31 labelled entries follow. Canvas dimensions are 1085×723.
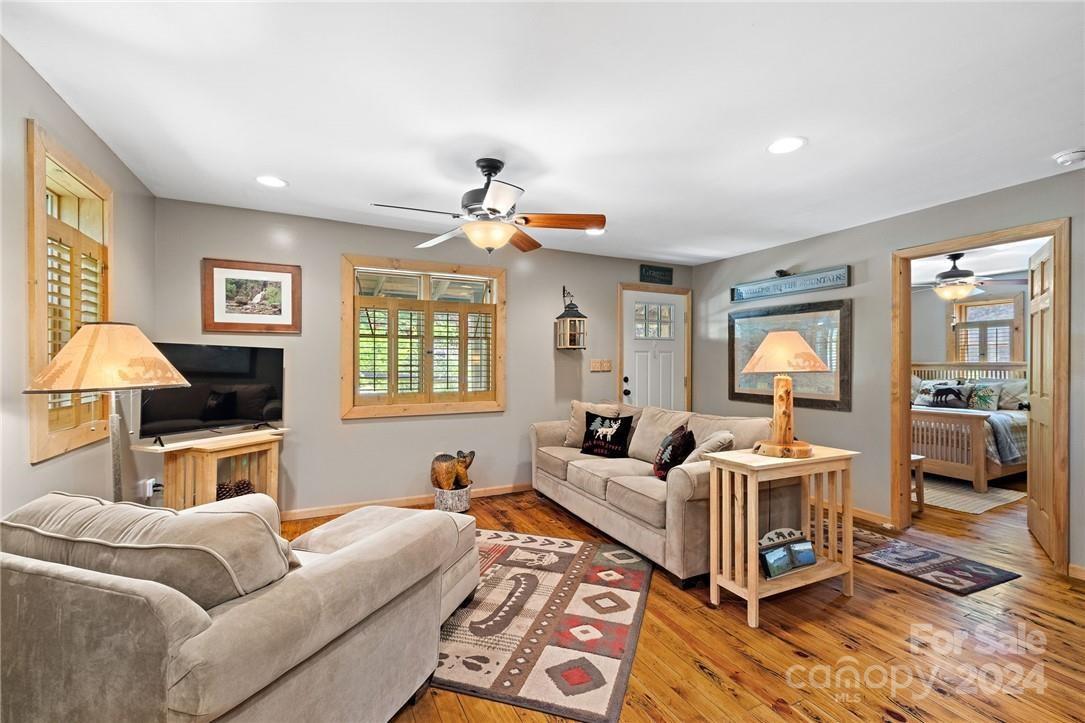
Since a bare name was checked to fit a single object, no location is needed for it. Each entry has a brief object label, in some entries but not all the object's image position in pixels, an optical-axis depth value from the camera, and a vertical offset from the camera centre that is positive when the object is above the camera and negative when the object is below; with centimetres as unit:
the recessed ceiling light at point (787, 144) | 256 +117
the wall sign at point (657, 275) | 555 +100
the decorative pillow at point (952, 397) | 571 -41
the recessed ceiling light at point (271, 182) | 314 +117
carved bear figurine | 409 -96
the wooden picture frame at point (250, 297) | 368 +48
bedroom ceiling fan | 556 +97
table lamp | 260 -9
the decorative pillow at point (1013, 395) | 564 -37
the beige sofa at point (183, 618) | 100 -60
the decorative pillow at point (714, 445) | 285 -50
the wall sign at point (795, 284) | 422 +74
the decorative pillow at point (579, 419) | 439 -55
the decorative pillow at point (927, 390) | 605 -36
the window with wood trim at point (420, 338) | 416 +19
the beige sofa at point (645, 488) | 273 -85
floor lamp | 177 -3
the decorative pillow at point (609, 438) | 400 -65
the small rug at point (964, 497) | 434 -129
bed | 484 -84
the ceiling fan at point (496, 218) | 271 +83
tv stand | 306 -68
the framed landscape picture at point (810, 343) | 423 +15
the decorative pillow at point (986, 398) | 569 -42
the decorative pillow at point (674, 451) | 316 -59
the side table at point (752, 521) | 237 -84
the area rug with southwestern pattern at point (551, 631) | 189 -129
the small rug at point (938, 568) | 282 -128
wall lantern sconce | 477 +32
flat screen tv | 308 -24
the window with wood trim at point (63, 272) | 192 +40
